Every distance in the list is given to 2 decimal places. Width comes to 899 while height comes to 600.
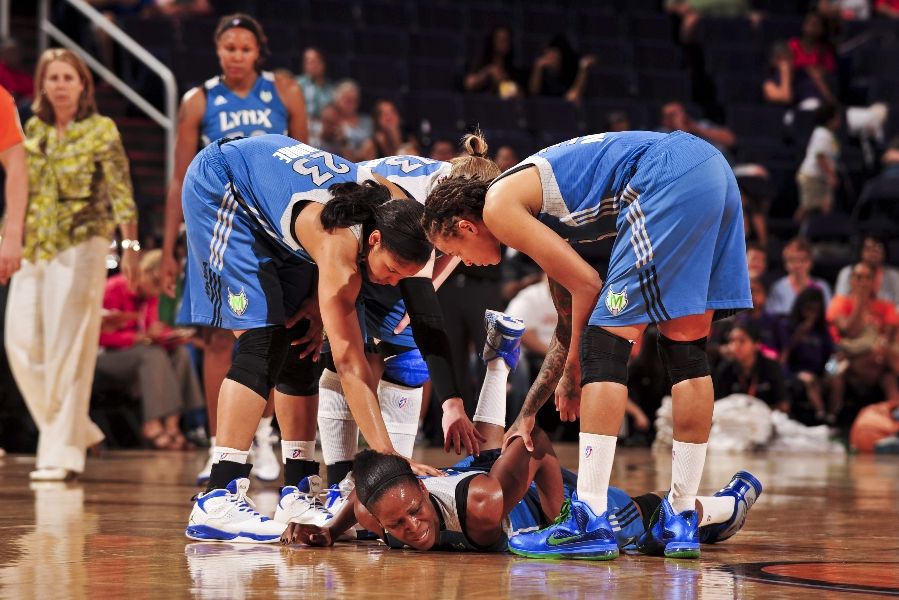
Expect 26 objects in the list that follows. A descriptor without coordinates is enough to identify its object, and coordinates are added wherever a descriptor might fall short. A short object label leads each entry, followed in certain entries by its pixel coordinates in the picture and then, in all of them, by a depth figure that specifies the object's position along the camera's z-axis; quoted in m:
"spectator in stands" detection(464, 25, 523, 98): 23.52
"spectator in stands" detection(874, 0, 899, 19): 28.05
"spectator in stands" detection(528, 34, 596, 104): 24.25
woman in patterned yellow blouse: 11.56
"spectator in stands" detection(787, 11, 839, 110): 25.47
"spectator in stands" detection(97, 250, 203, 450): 16.11
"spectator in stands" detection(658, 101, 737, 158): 22.23
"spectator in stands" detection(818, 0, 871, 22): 27.79
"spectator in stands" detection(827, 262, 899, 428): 18.36
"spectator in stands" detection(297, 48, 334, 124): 20.66
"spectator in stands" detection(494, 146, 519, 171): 17.45
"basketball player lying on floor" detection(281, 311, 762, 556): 7.00
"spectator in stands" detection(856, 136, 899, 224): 22.28
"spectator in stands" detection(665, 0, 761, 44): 26.92
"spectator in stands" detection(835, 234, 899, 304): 19.77
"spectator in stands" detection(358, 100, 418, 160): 18.56
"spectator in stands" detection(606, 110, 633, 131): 20.94
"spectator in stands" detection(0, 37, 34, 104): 18.45
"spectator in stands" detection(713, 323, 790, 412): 17.87
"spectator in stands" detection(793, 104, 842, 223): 22.44
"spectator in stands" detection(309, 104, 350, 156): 19.14
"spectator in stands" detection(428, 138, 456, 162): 15.96
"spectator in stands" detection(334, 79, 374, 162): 20.20
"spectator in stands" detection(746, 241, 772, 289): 18.87
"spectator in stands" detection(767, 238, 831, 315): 19.52
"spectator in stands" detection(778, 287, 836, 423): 18.62
